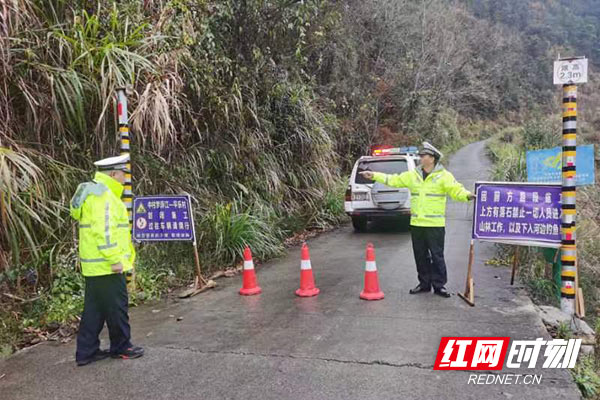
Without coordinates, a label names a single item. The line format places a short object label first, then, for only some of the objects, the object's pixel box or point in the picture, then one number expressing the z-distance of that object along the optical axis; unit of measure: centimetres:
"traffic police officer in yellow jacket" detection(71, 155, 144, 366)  407
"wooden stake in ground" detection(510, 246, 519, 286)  636
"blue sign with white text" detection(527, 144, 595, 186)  601
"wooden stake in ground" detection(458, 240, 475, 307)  550
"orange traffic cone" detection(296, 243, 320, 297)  611
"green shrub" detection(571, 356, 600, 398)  362
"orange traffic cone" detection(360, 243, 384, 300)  582
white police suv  1009
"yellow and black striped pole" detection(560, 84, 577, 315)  509
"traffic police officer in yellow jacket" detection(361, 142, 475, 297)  571
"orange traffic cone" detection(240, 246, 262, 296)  630
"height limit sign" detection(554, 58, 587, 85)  498
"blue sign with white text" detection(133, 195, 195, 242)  631
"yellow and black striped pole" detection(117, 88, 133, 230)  571
